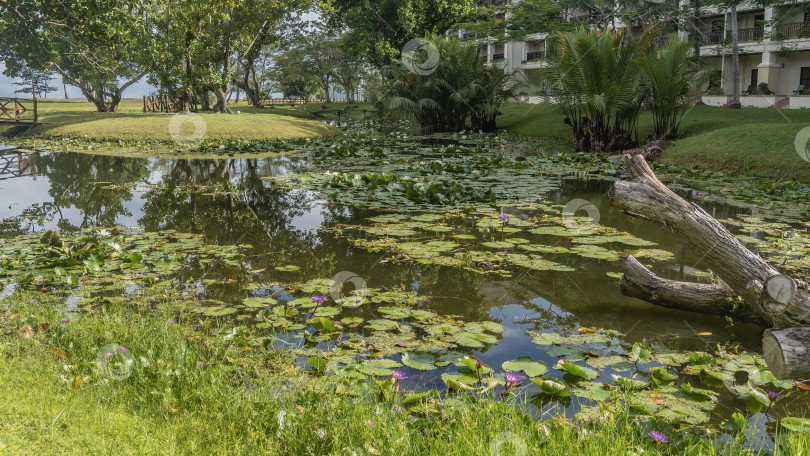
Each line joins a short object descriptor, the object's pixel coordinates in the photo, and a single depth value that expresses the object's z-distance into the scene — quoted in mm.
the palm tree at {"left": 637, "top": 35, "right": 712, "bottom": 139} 12500
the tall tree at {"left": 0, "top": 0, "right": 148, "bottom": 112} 13250
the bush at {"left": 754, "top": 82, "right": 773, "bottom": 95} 27578
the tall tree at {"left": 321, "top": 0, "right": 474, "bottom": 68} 25625
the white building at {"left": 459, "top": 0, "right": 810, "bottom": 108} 27359
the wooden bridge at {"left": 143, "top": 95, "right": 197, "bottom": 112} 23798
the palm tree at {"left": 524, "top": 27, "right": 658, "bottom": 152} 12773
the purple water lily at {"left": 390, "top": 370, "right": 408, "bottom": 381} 2479
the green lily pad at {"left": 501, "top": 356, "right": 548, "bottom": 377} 2672
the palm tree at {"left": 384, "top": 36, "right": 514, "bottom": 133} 20172
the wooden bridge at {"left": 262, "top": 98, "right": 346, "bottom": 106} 51988
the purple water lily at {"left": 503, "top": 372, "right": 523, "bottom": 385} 2404
